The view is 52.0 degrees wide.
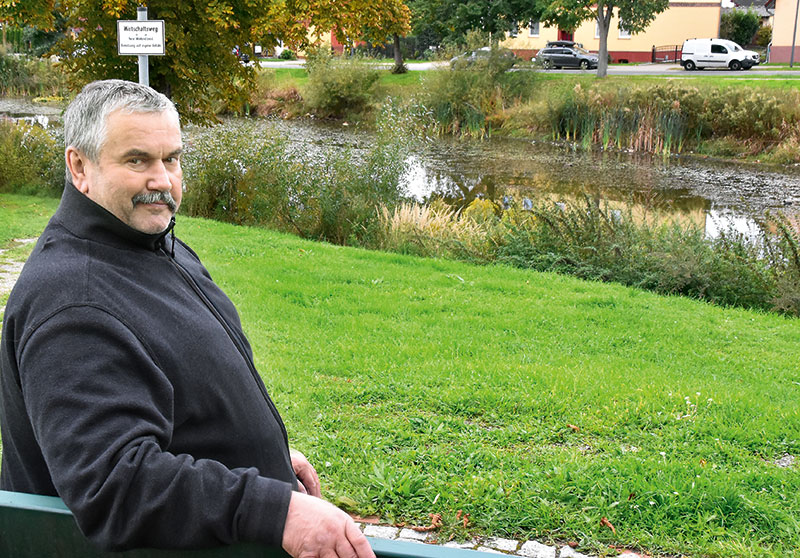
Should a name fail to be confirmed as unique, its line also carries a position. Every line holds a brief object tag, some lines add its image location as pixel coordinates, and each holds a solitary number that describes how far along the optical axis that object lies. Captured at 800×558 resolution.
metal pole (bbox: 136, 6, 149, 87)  7.93
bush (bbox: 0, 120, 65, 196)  15.03
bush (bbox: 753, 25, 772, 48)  56.53
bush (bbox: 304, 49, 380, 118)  37.03
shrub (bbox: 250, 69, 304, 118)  38.28
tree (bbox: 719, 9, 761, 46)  56.12
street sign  7.19
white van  41.28
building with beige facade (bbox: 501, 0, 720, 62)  51.31
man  1.65
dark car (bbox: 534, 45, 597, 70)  44.44
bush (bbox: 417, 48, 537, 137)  33.03
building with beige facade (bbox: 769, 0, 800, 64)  46.31
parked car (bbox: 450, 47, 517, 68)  34.59
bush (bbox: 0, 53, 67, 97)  43.44
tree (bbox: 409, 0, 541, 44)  43.44
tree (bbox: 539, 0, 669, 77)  35.62
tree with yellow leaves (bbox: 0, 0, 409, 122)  10.98
